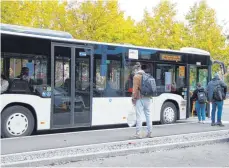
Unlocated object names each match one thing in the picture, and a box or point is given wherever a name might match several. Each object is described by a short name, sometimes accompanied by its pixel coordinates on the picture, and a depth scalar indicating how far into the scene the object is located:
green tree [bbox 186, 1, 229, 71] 34.50
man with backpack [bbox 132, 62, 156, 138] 9.71
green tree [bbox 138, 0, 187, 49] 32.62
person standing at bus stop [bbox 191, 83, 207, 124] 14.44
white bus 10.16
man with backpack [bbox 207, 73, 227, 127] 13.12
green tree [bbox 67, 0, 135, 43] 26.91
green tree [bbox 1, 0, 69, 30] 24.19
